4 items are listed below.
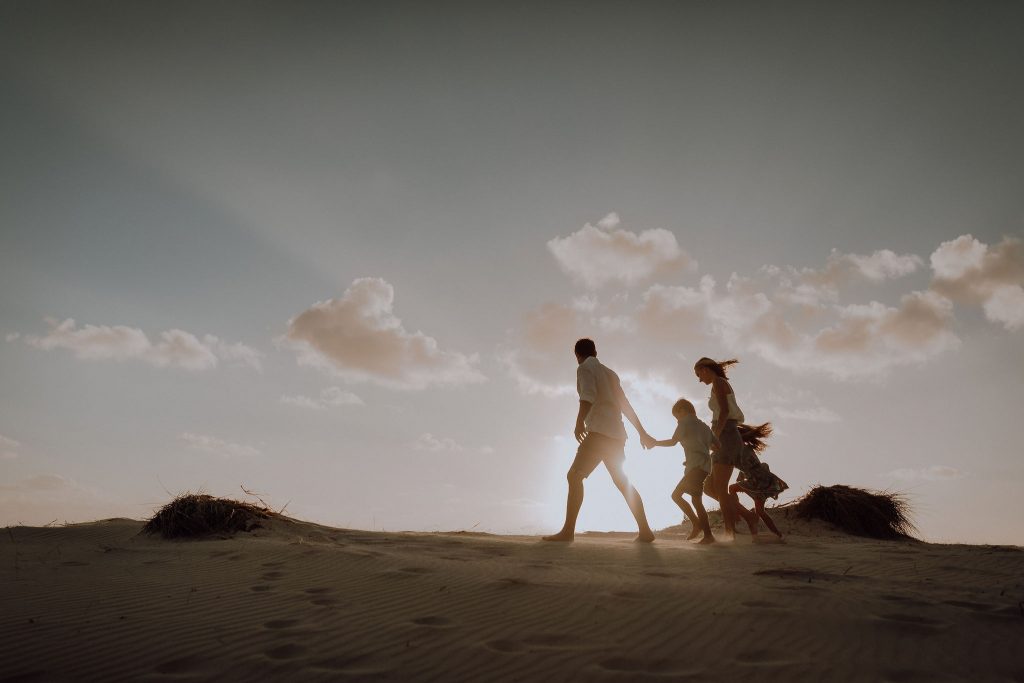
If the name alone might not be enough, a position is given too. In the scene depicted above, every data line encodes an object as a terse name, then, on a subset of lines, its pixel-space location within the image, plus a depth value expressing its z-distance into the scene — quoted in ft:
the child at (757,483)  30.81
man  25.30
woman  28.04
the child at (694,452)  28.48
